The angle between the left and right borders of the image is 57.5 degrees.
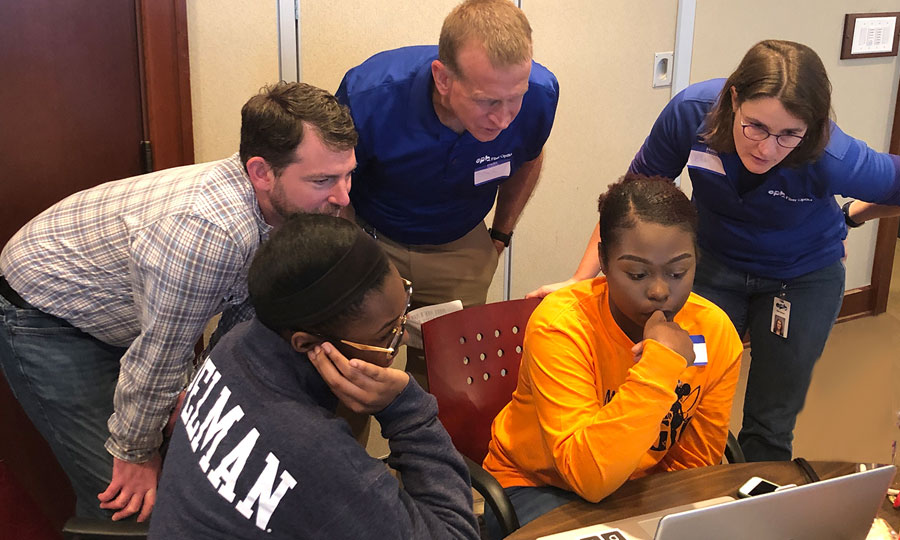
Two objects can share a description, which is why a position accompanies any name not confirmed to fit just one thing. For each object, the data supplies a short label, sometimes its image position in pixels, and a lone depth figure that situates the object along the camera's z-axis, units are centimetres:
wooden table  131
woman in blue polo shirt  189
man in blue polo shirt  196
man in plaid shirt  163
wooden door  231
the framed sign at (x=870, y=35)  390
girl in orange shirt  143
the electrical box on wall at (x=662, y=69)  339
